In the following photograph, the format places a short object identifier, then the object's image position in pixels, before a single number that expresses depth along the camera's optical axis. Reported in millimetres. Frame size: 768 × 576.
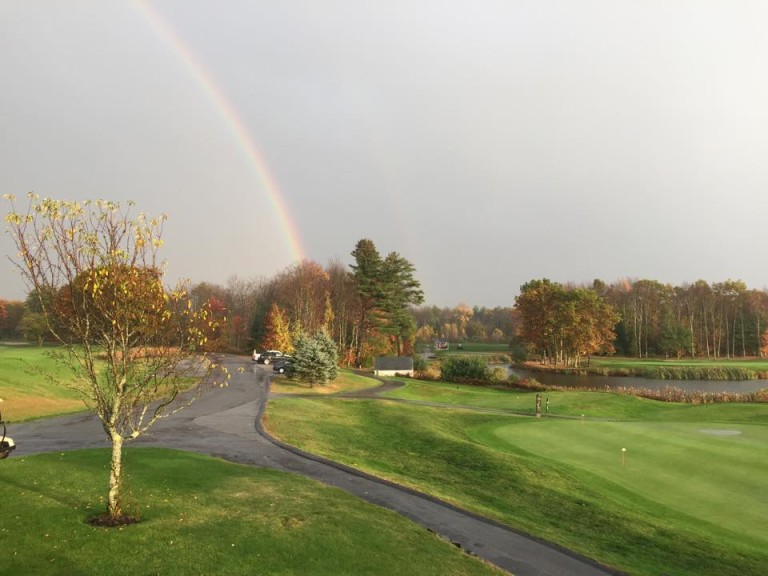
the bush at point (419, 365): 65375
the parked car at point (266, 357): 59531
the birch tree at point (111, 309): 8812
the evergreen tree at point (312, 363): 43188
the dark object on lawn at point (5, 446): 14380
